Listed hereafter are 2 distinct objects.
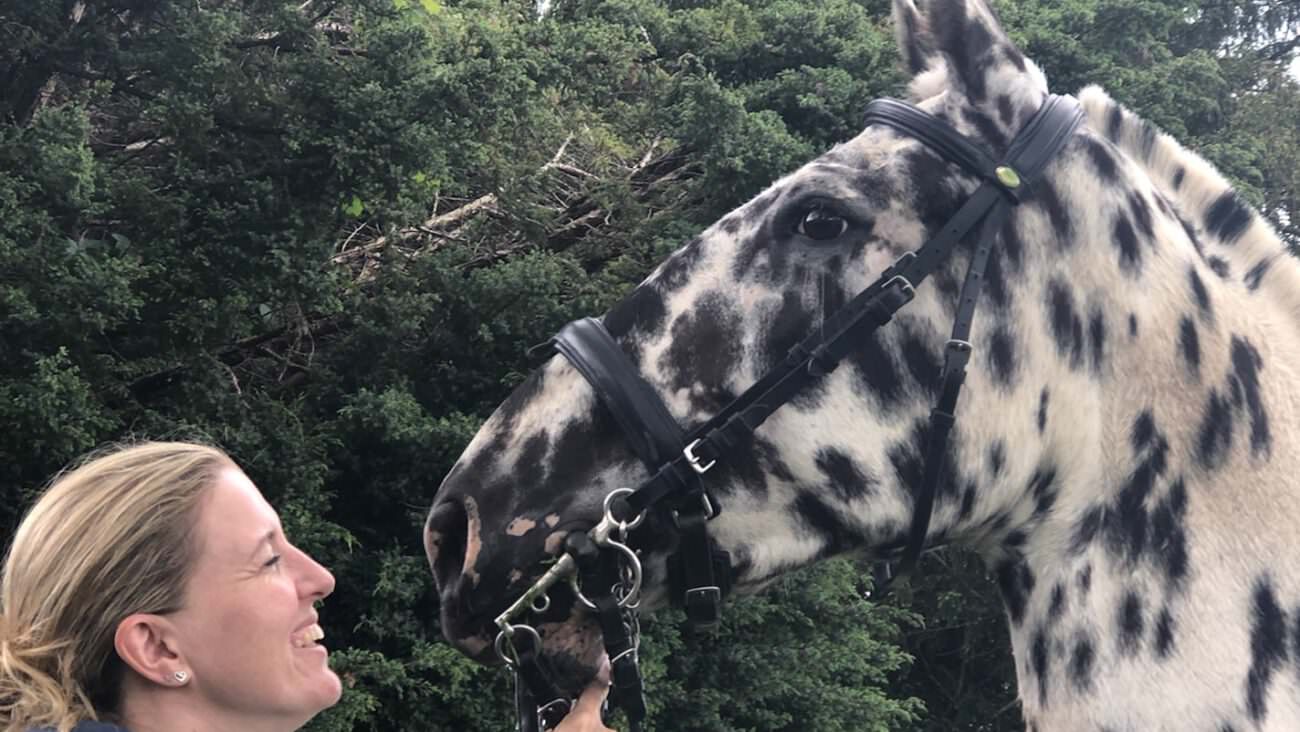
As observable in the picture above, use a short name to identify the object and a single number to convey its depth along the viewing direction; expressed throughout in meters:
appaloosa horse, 2.00
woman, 1.70
